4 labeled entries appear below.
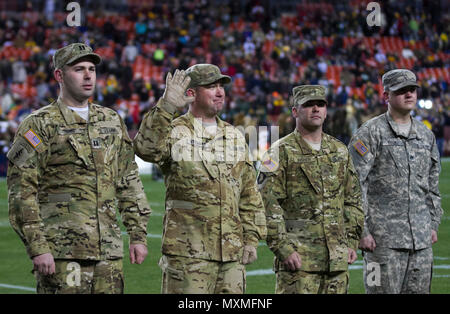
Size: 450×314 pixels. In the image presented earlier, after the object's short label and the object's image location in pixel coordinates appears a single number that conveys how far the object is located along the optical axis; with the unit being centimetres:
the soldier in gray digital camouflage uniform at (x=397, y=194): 1346
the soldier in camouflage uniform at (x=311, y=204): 1239
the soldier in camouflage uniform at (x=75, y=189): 1045
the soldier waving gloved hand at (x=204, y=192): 1110
